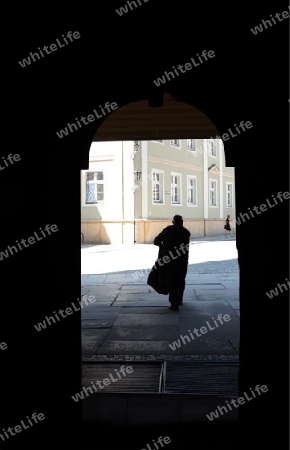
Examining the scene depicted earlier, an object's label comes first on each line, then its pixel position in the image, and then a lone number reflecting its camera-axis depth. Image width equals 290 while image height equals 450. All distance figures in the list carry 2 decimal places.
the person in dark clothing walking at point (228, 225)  25.67
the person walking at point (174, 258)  7.00
